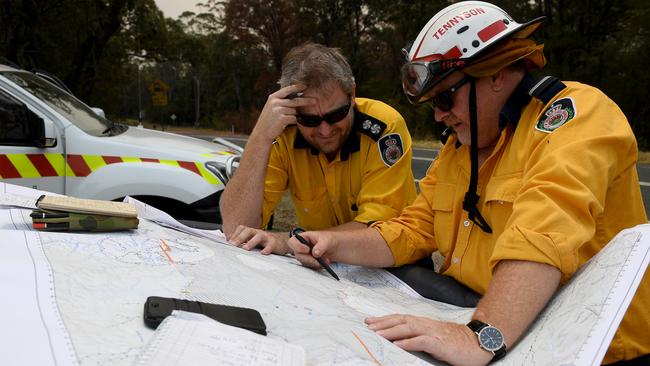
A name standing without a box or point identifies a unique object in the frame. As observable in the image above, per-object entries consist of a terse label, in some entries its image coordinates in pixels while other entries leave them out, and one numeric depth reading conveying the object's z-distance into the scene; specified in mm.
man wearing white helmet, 1419
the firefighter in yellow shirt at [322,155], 2570
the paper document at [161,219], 2125
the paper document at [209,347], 952
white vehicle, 4078
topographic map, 1047
